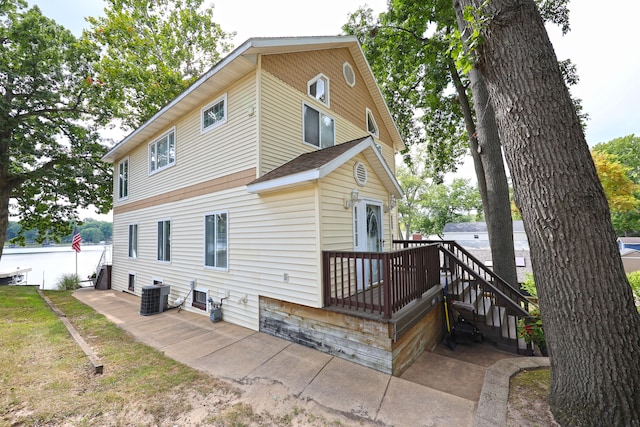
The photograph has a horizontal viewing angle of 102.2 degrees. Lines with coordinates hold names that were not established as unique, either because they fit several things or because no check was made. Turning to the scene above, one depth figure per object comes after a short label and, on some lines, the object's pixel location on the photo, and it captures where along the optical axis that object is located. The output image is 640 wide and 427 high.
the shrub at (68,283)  13.42
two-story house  4.89
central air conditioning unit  7.05
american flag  14.25
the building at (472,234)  24.34
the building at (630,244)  20.56
